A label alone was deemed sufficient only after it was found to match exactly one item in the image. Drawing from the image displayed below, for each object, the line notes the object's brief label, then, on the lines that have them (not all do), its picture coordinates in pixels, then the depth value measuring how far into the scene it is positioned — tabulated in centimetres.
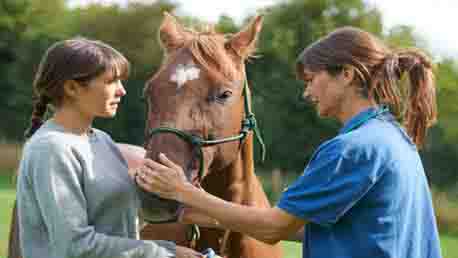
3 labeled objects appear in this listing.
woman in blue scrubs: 464
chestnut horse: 612
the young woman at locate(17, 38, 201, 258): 455
